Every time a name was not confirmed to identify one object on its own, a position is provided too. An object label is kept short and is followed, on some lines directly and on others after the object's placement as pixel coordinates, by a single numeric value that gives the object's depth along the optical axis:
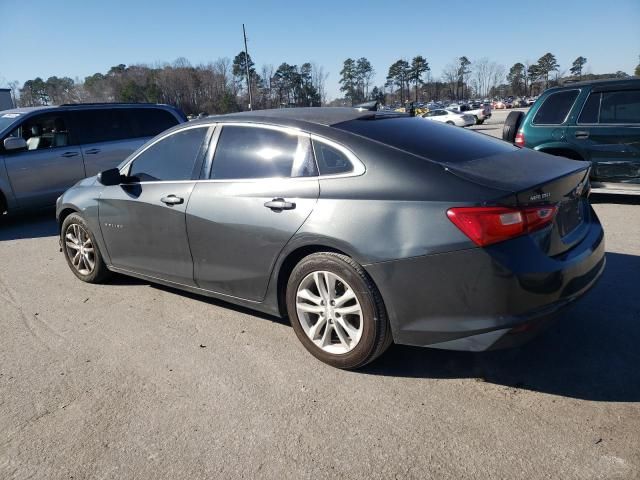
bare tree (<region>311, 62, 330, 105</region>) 90.29
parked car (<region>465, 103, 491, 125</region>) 37.01
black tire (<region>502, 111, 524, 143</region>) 8.24
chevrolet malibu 2.59
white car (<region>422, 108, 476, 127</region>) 34.12
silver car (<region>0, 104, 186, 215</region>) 8.19
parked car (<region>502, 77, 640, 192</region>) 7.04
